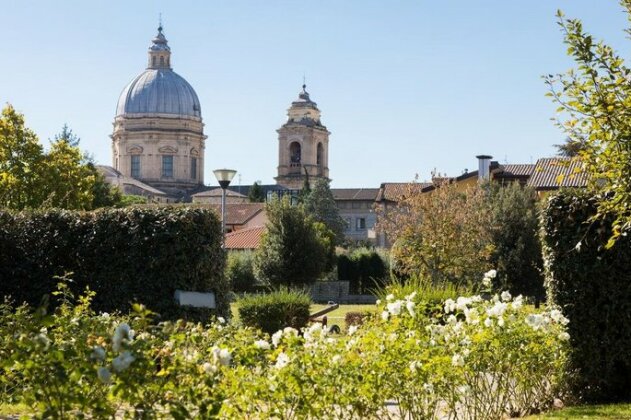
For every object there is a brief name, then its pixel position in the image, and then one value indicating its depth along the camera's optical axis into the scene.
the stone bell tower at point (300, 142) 129.12
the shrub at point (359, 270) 52.59
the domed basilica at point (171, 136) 124.56
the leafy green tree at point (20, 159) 31.00
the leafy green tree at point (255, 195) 110.94
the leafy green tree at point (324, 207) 84.94
